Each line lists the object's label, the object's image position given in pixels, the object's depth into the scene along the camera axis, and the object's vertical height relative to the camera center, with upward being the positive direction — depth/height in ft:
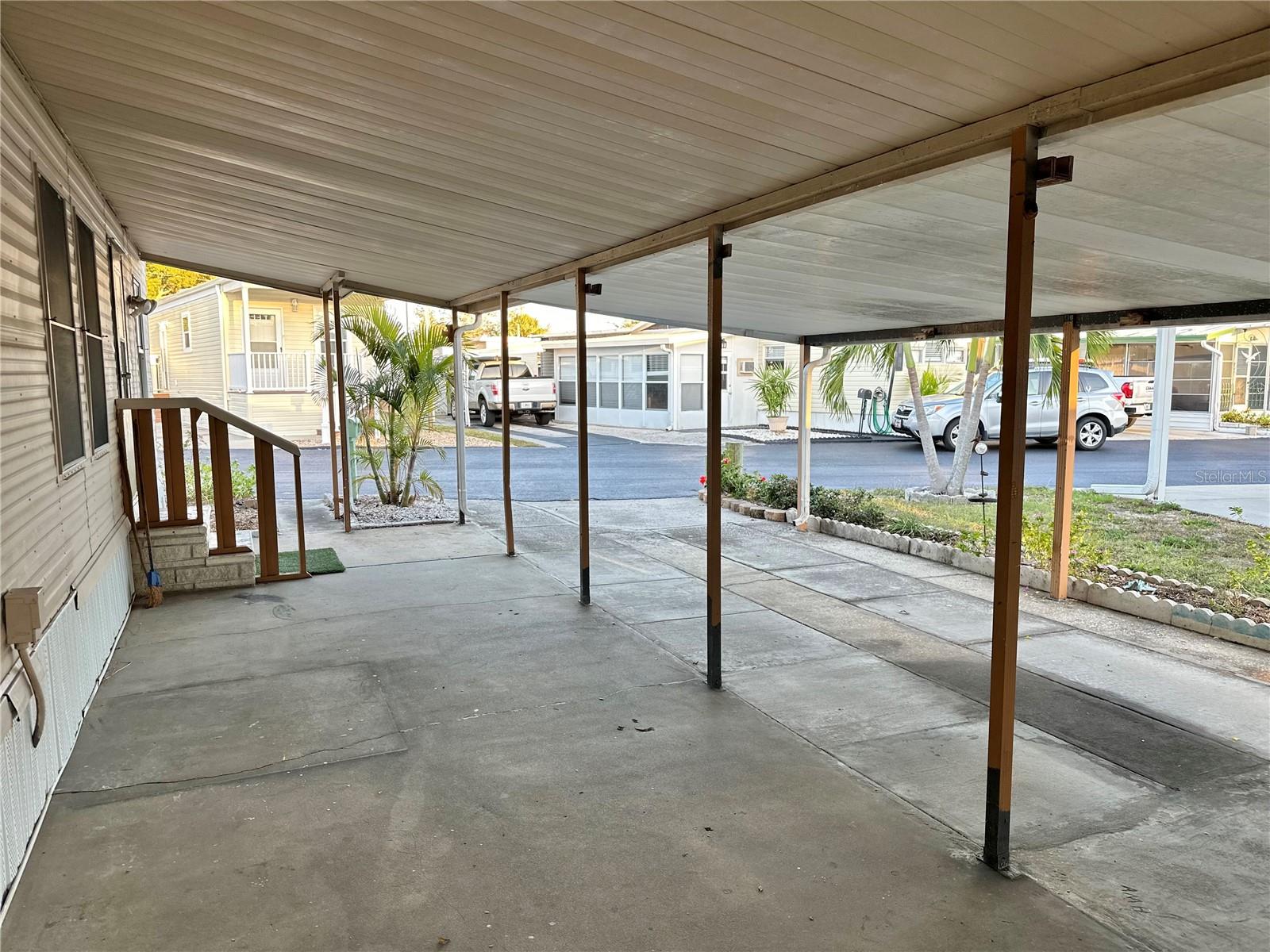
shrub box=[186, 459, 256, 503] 33.71 -3.84
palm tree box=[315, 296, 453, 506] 31.14 +0.03
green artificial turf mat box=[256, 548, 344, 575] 22.70 -4.73
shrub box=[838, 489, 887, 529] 28.37 -4.20
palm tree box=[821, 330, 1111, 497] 29.37 +0.40
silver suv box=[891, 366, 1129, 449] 51.21 -1.70
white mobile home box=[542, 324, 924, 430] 68.39 +0.65
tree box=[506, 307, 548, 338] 116.67 +8.81
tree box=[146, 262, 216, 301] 88.33 +11.65
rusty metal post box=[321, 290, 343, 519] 30.60 -1.07
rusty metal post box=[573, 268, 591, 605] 18.71 -1.34
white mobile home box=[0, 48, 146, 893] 8.95 -0.95
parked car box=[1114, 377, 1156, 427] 59.04 -0.79
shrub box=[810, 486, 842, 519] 30.07 -4.17
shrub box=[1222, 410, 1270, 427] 47.36 -1.91
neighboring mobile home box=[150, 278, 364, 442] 62.39 +2.65
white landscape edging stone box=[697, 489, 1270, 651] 17.08 -4.81
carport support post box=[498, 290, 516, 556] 24.36 -2.04
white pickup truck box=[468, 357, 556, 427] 78.84 -0.66
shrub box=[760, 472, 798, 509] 32.12 -4.05
